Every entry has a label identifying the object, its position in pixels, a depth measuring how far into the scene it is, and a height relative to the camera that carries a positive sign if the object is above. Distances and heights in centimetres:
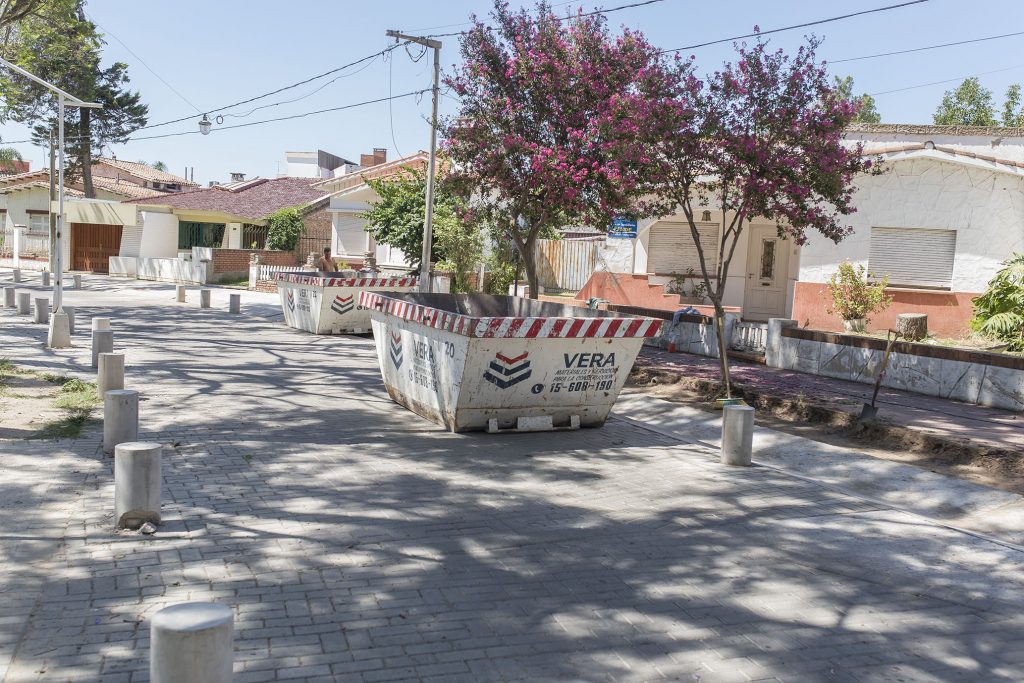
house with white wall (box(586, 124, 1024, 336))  1862 +118
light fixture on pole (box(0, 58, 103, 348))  1616 -42
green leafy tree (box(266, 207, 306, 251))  4216 +120
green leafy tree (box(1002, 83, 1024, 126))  5352 +1129
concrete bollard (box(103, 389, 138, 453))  870 -163
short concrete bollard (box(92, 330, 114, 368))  1395 -146
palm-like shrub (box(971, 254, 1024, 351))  1579 -23
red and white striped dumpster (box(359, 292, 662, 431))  993 -111
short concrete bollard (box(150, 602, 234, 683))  351 -154
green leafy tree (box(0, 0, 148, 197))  4684 +745
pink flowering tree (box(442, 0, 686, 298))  1520 +274
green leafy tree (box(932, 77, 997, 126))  5947 +1236
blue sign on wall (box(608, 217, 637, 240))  2274 +112
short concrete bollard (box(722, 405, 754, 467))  956 -161
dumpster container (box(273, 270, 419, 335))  2005 -92
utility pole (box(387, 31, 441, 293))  1948 +151
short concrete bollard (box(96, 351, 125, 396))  1115 -155
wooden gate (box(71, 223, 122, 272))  4559 -7
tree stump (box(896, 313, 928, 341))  1800 -72
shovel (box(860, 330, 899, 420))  1097 -148
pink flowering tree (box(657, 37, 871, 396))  1127 +178
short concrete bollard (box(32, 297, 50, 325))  2022 -153
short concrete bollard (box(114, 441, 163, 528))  658 -173
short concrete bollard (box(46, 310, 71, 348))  1608 -159
